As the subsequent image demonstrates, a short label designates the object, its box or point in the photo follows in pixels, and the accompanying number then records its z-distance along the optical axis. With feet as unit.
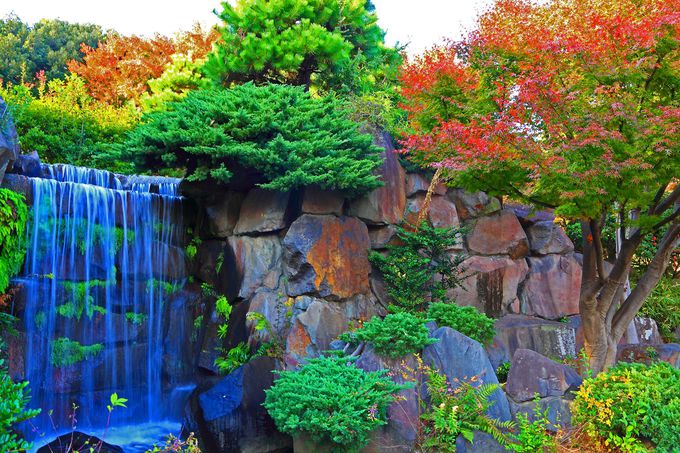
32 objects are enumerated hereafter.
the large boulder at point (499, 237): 32.22
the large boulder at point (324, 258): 24.50
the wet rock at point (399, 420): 17.74
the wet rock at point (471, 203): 32.42
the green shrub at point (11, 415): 10.95
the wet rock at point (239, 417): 19.34
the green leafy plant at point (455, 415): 17.47
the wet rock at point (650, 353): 28.53
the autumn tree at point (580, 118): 17.66
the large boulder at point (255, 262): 24.77
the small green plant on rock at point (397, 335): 19.26
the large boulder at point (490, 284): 30.71
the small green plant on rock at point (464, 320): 24.47
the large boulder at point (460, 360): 19.28
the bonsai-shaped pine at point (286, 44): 33.27
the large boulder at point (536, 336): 29.01
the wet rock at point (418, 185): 30.78
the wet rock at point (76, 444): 19.39
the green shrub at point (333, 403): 16.46
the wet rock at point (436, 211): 30.19
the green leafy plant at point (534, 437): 17.12
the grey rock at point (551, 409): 18.65
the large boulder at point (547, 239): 33.96
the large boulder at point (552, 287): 32.89
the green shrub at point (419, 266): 26.99
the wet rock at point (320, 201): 25.54
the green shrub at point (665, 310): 35.17
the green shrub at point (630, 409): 16.34
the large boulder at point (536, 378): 19.51
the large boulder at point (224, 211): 26.63
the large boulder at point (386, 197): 27.66
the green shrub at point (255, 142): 23.40
